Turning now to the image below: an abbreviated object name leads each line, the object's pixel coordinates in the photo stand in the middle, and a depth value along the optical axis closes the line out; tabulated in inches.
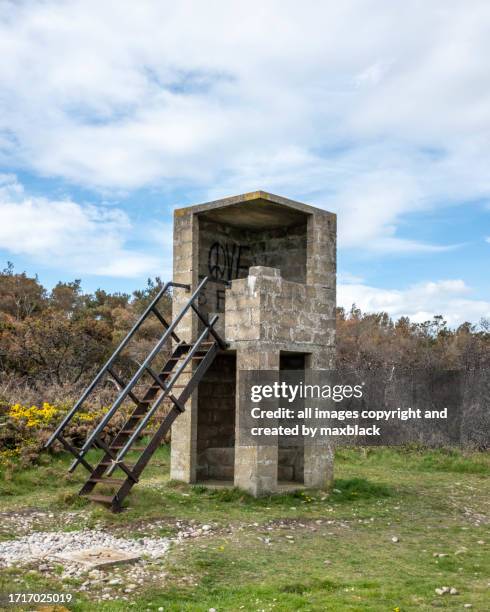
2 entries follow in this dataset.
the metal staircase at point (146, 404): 399.5
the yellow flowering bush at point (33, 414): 605.1
